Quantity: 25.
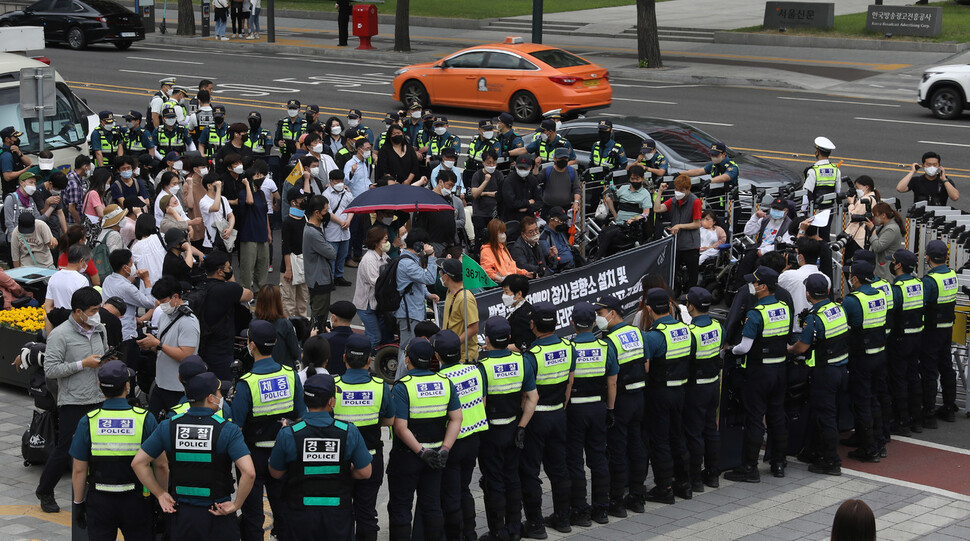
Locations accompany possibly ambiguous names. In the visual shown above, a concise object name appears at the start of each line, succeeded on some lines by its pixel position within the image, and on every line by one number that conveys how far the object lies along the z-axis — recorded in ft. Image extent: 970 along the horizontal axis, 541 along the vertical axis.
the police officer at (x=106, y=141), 115.14
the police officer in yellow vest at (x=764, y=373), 68.59
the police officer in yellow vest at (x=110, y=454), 51.96
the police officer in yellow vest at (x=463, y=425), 57.93
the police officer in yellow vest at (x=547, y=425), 61.26
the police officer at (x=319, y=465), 51.72
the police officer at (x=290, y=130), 118.62
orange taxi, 164.86
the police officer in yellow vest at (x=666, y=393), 65.10
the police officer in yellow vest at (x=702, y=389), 66.13
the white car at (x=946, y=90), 169.27
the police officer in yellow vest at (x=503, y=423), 59.62
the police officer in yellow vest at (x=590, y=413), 62.54
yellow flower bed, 80.02
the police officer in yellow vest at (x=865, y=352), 71.61
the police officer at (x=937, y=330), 75.92
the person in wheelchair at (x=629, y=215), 98.68
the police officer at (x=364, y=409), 54.90
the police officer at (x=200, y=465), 50.21
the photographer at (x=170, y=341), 65.46
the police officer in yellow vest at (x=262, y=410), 55.42
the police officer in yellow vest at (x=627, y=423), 64.02
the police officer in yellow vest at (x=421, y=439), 56.44
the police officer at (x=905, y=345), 74.64
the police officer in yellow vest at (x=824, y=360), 69.31
